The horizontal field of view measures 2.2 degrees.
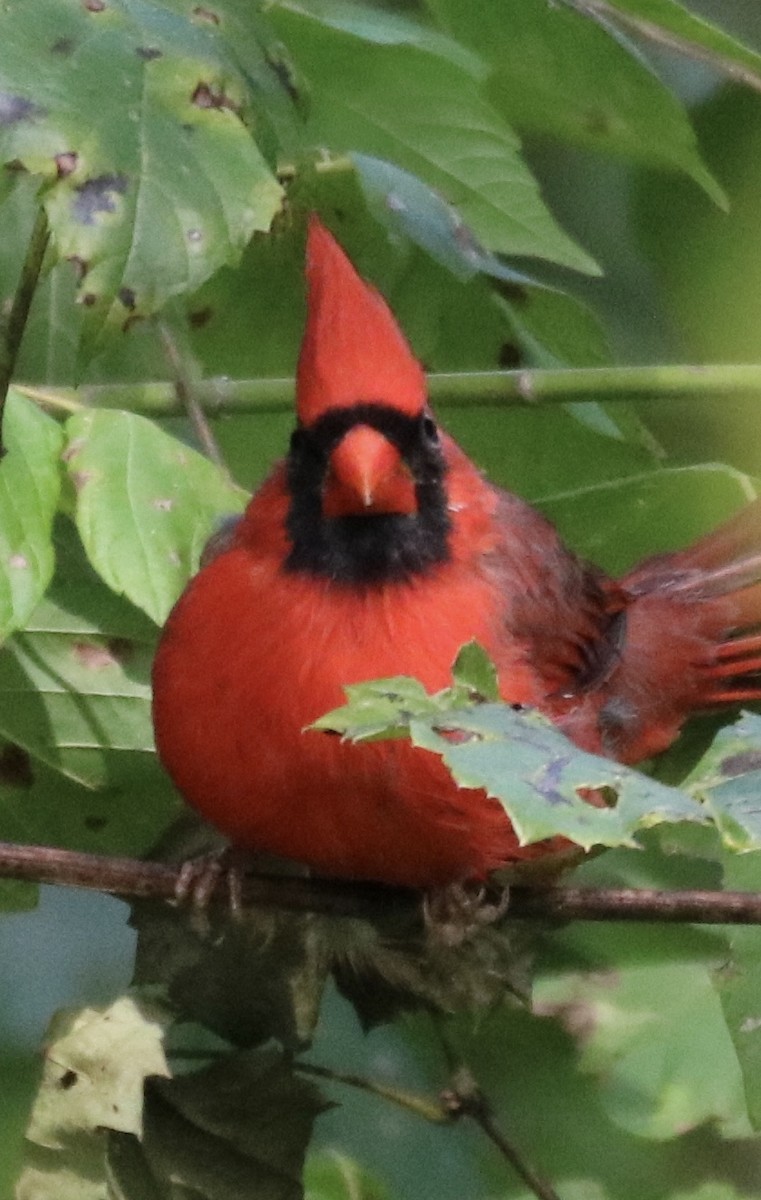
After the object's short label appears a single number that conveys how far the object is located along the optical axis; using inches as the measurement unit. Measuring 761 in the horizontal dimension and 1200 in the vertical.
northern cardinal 135.6
